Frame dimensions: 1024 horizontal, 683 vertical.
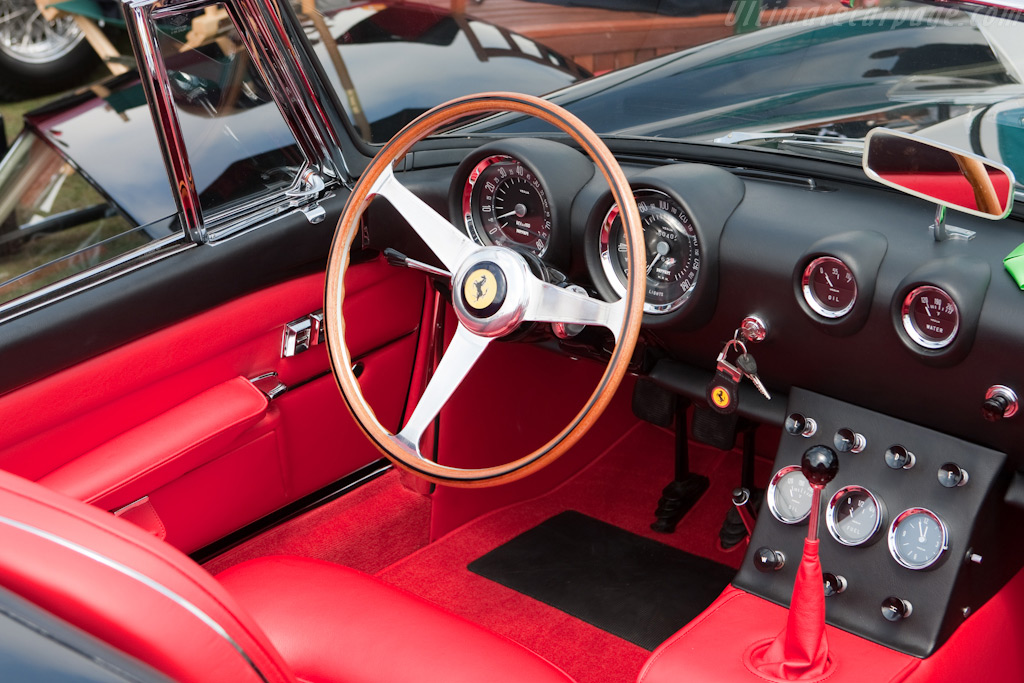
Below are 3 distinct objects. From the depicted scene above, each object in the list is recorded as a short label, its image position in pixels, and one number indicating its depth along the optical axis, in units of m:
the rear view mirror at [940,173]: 1.44
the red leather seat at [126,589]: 0.78
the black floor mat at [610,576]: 2.34
